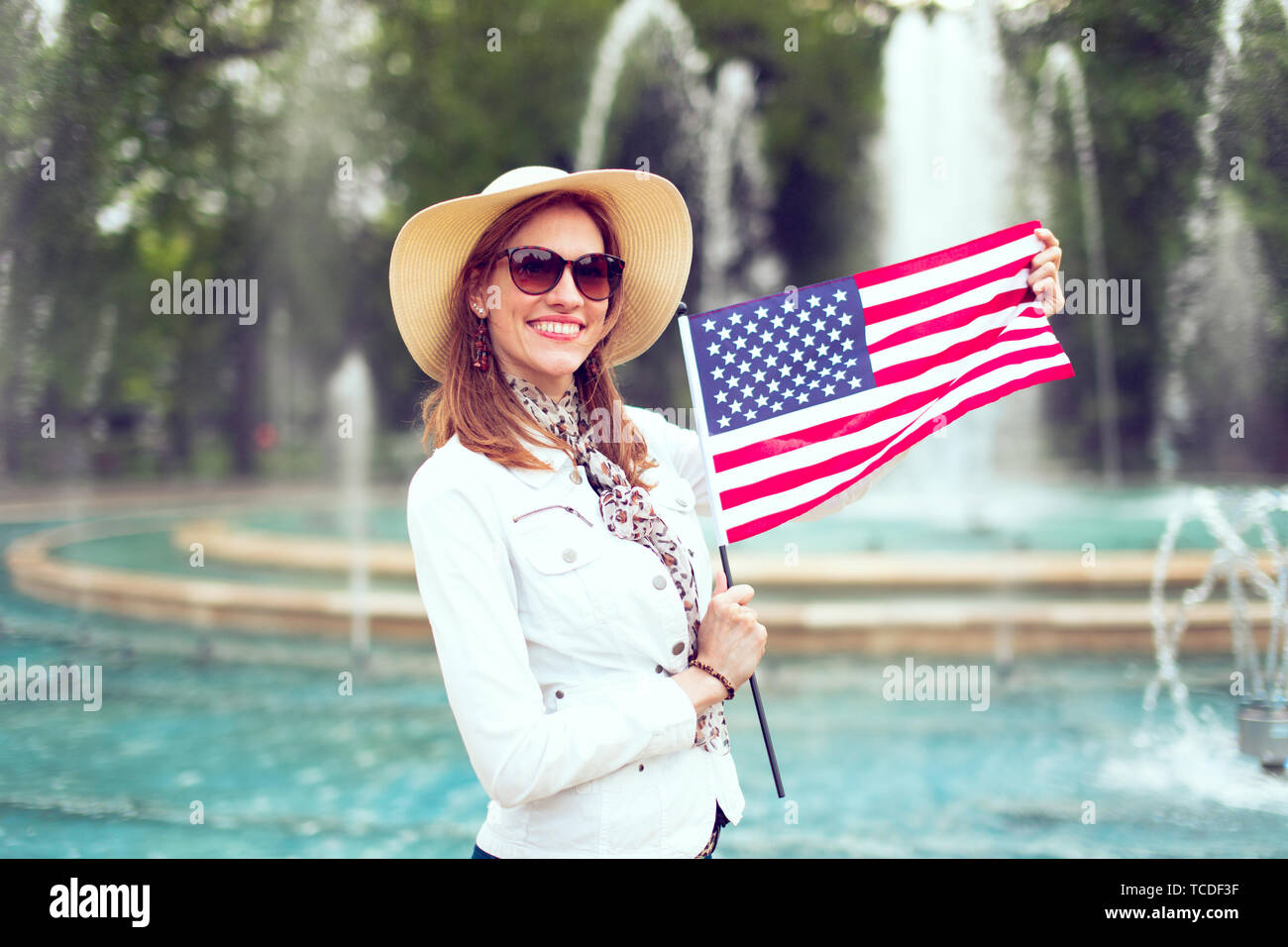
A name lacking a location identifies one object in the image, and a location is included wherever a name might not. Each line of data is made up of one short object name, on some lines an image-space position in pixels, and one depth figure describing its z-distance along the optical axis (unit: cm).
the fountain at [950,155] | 1736
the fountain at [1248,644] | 491
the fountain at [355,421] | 2158
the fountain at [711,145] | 1984
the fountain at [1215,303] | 1667
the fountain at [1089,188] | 1733
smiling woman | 173
